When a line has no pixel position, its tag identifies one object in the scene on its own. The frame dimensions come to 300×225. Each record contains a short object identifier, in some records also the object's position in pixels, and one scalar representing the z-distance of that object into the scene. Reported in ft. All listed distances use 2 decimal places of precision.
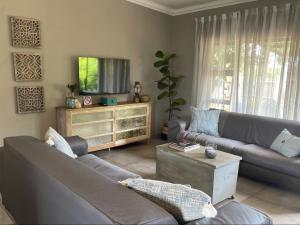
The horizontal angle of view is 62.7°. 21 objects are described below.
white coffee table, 8.12
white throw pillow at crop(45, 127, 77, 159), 7.64
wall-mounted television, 12.66
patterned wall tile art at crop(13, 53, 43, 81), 10.80
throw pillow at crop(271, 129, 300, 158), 9.79
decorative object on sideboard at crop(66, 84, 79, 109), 11.91
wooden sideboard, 11.85
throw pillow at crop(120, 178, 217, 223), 4.06
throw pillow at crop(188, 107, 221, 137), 12.99
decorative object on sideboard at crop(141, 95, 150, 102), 15.05
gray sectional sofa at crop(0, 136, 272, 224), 3.58
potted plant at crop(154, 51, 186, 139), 15.49
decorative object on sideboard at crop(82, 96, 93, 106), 12.88
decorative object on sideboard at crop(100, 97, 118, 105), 13.23
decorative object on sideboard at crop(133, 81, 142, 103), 15.19
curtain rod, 11.62
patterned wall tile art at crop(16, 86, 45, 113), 11.01
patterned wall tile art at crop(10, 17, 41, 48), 10.57
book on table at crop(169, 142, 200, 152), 9.48
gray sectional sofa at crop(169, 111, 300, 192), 9.43
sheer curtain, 11.85
